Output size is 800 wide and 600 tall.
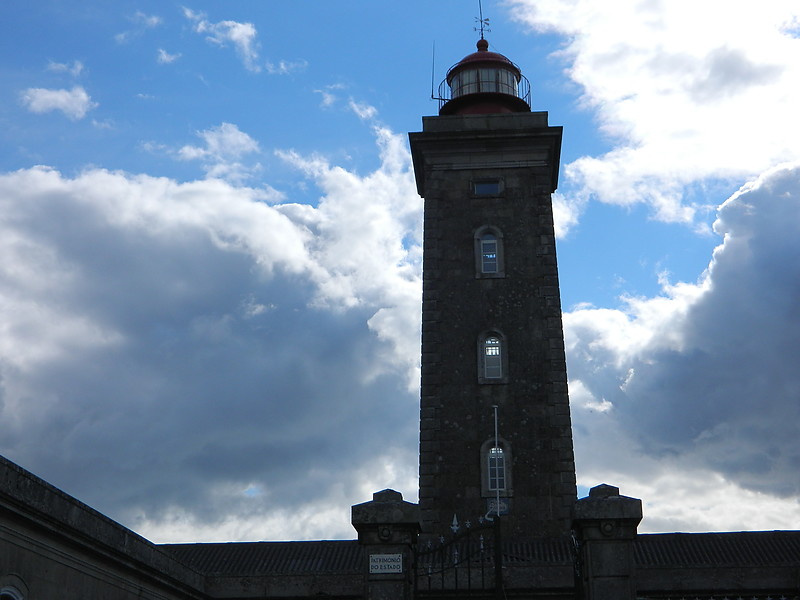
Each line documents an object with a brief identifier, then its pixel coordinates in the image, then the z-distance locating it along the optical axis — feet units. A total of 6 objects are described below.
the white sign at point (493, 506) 91.09
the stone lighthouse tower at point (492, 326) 92.02
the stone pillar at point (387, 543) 41.16
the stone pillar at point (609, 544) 40.04
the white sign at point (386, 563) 41.32
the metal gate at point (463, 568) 72.13
